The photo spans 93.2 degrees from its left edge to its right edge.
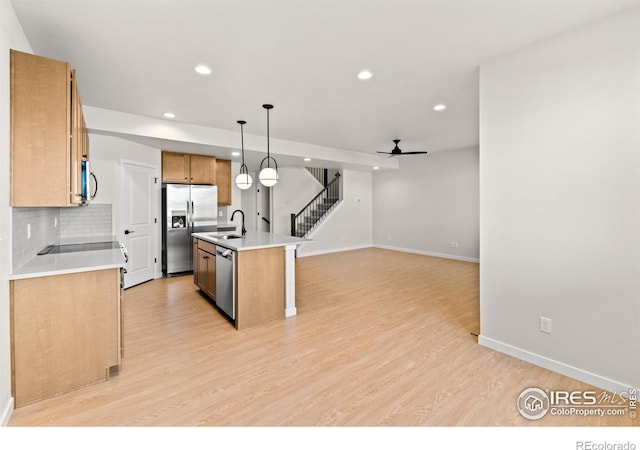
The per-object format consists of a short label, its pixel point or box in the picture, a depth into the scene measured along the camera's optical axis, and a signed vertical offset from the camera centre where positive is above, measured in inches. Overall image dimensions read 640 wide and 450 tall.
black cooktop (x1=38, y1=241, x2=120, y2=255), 115.6 -9.9
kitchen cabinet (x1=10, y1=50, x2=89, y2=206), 78.2 +24.8
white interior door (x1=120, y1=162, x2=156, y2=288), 190.7 +1.3
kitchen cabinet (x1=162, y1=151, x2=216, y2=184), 222.1 +41.3
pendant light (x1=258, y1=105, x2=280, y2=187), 148.2 +22.6
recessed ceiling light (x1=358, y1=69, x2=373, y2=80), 119.2 +59.3
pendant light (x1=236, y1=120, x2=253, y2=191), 167.0 +22.8
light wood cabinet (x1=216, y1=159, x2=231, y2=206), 258.1 +35.9
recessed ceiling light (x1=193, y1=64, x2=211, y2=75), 114.0 +58.9
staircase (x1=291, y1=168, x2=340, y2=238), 356.5 +16.4
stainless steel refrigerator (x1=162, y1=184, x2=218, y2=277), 219.8 +2.7
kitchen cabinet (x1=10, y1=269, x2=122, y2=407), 78.8 -30.3
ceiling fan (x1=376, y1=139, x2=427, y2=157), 227.6 +52.6
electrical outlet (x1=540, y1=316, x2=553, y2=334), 97.0 -33.6
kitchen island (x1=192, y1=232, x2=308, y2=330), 130.6 -25.3
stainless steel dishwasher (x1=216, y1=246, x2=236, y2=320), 132.7 -26.8
